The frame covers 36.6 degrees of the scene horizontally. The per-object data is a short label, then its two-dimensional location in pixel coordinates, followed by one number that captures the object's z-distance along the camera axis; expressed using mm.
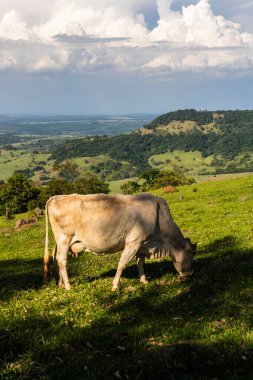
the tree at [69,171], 159000
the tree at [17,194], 97562
